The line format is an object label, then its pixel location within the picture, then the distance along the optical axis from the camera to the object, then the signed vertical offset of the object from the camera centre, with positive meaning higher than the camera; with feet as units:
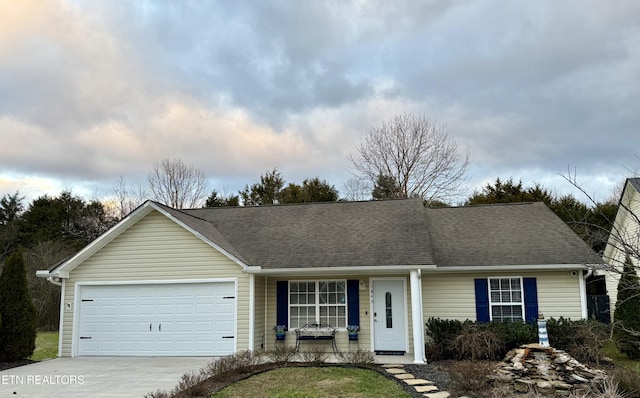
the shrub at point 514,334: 39.22 -4.61
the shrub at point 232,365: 32.17 -5.79
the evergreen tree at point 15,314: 40.45 -2.37
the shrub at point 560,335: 39.19 -4.76
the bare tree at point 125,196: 109.29 +20.01
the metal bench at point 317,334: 43.39 -4.81
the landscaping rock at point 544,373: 27.09 -5.56
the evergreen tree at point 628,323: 39.83 -4.02
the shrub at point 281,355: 36.99 -5.72
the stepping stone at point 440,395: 26.35 -6.41
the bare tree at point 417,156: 92.73 +23.94
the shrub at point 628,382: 24.80 -5.59
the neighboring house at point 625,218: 55.16 +7.00
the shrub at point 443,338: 40.29 -5.04
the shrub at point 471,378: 27.35 -5.82
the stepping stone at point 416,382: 29.99 -6.47
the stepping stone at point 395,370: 33.68 -6.47
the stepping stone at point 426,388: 27.99 -6.44
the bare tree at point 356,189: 101.65 +19.75
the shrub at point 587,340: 36.94 -5.07
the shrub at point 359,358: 36.42 -5.97
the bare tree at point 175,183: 105.09 +21.89
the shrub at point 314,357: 36.33 -5.89
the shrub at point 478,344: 38.58 -5.28
